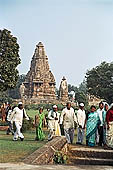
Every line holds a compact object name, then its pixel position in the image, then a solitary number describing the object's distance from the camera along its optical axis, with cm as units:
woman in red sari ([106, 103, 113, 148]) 955
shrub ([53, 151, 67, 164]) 863
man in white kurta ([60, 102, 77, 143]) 1204
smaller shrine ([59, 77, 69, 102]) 6131
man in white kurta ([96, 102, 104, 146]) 1145
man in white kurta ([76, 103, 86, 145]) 1216
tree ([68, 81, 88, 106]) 5430
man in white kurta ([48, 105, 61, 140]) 1226
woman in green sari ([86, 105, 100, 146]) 1123
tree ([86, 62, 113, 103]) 3309
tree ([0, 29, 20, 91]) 2502
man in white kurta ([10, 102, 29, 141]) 1265
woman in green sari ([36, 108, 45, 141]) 1319
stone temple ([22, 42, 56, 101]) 5969
